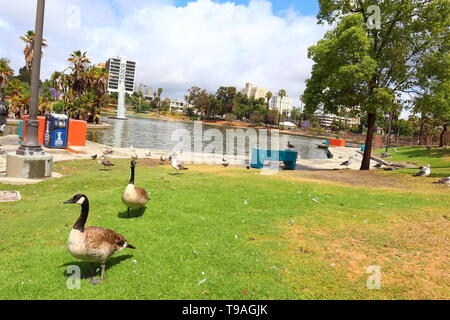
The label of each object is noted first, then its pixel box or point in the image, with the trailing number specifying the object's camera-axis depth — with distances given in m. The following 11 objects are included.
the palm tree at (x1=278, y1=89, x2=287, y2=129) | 165.99
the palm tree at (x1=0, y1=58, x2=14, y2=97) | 52.66
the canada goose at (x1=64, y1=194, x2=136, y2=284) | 5.54
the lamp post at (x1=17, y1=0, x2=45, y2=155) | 14.17
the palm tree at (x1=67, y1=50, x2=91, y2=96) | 63.12
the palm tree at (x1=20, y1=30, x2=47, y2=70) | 56.47
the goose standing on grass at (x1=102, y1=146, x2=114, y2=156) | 23.39
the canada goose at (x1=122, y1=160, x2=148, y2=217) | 8.88
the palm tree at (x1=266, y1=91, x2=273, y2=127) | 169.20
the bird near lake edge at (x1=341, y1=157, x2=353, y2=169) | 29.93
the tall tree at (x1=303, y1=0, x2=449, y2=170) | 20.91
